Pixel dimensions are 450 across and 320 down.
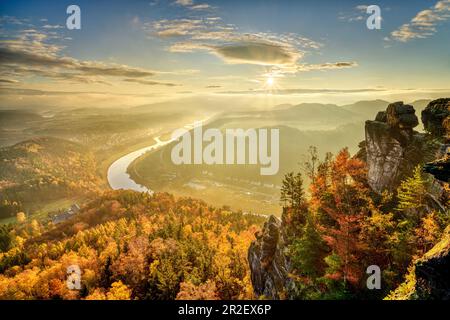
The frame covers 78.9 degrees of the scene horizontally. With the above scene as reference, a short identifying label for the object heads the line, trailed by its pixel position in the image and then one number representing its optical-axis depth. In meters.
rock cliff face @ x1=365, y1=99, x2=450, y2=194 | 32.34
